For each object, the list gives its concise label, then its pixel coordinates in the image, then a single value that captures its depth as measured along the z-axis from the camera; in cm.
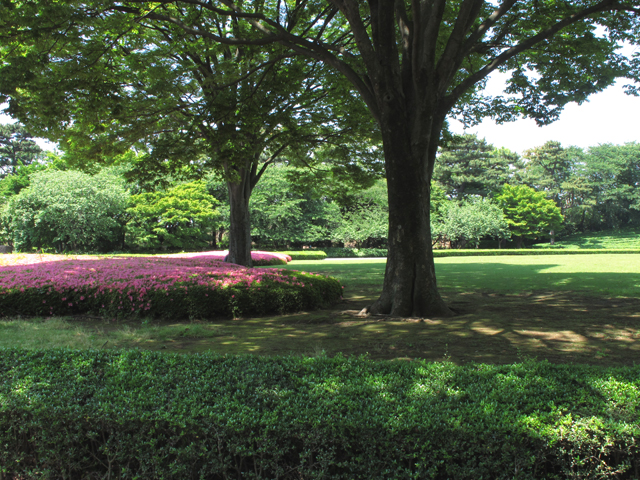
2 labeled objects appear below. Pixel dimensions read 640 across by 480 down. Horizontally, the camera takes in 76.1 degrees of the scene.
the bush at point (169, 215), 3095
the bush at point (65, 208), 2814
